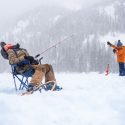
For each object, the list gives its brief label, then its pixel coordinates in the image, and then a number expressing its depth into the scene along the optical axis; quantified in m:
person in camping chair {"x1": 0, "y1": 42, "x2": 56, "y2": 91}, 11.11
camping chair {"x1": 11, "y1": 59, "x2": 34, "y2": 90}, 11.28
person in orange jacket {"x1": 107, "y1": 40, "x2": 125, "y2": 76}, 22.69
